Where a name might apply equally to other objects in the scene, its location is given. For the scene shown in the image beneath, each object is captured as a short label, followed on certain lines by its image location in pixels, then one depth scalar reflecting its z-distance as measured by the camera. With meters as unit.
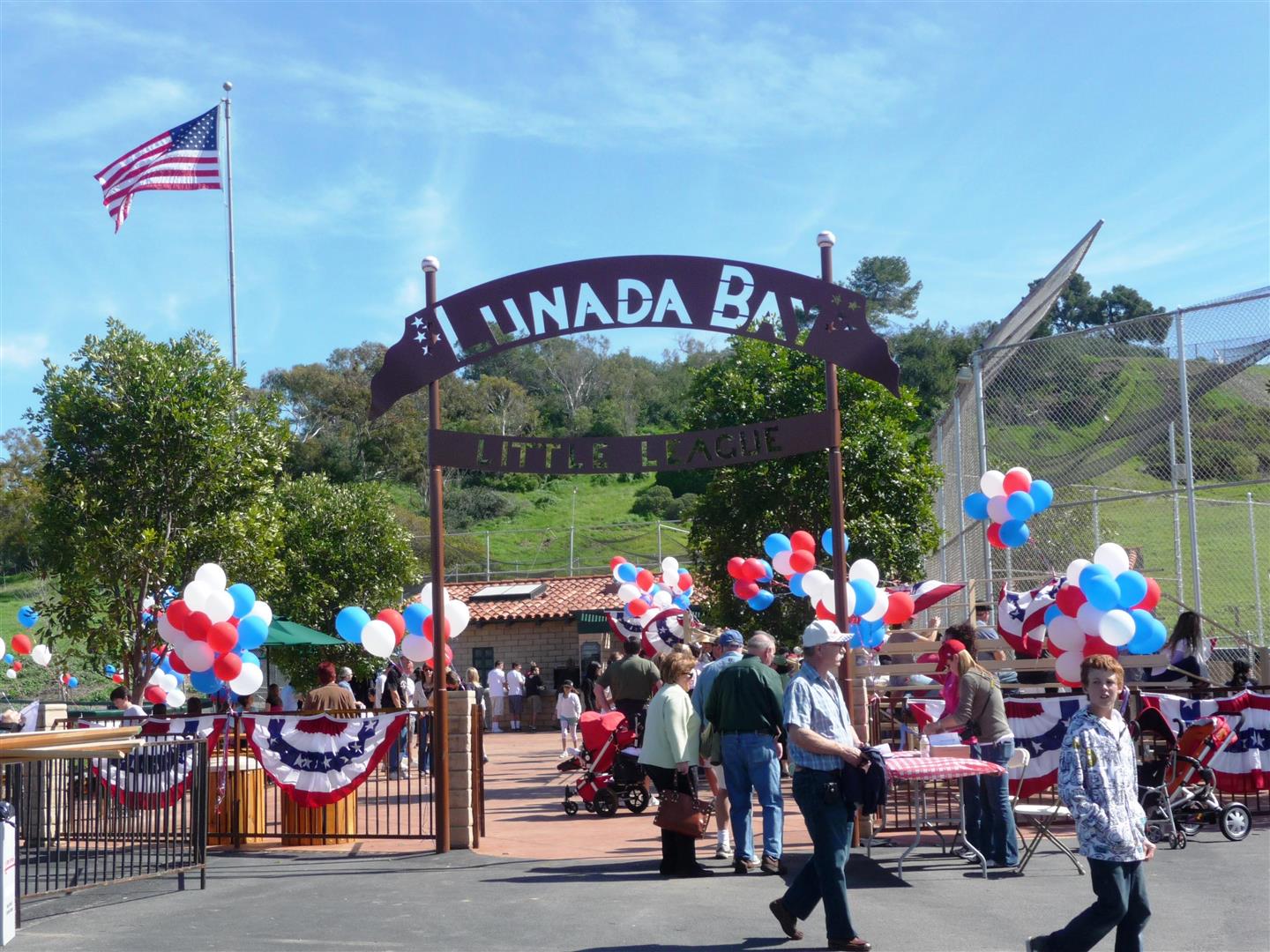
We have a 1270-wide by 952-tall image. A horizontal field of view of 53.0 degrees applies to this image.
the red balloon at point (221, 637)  12.23
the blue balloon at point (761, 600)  18.16
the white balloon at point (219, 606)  12.18
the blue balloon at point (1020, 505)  13.42
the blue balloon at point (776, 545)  16.38
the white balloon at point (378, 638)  14.23
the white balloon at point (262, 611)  13.20
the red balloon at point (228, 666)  12.48
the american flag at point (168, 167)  23.08
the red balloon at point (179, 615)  12.12
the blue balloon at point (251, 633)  12.95
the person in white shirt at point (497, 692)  31.42
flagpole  29.89
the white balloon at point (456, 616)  13.44
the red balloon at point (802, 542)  16.44
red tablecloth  7.60
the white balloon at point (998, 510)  13.55
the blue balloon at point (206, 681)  13.34
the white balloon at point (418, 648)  13.88
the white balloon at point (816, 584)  13.88
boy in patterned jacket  5.18
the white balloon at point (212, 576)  12.54
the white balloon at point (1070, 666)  11.07
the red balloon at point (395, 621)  14.72
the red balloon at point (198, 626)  12.15
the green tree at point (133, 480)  18.55
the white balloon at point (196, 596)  12.13
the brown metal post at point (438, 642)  9.85
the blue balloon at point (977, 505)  13.77
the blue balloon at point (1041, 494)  13.62
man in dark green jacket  8.38
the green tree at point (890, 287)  78.81
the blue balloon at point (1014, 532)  13.69
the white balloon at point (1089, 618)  10.88
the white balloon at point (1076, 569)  11.52
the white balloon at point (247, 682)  13.69
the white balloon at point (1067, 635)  11.13
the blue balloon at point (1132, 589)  11.02
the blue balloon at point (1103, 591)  10.84
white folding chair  7.87
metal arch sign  9.97
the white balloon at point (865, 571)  13.73
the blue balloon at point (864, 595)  13.46
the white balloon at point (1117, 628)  10.59
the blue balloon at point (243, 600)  12.95
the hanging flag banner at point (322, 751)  10.35
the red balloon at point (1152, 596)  12.22
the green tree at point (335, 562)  31.42
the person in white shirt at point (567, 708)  20.38
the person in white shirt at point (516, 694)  31.50
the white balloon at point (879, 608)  13.63
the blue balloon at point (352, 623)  14.91
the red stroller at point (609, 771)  12.27
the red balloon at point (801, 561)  15.73
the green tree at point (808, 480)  21.36
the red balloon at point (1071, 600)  11.20
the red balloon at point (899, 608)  14.15
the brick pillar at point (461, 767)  9.99
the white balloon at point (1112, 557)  11.85
